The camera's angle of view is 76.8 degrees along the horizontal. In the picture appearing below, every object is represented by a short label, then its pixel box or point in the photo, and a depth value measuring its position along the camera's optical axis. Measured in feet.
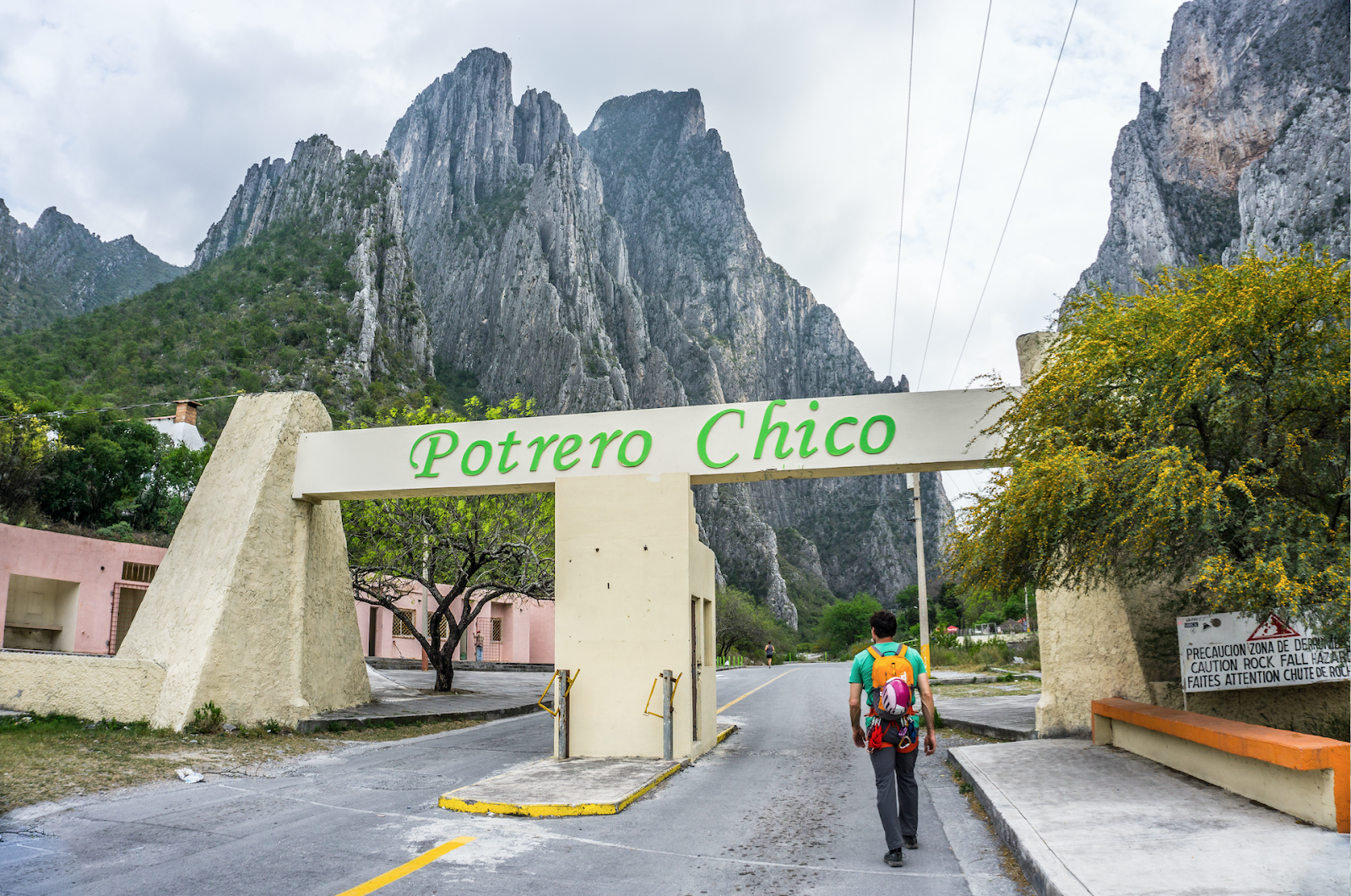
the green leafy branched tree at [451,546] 62.28
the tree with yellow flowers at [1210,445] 22.85
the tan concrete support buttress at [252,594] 41.14
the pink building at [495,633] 114.21
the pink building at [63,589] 70.54
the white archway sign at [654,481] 35.58
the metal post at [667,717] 33.94
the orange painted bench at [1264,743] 17.58
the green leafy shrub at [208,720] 39.17
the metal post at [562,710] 34.86
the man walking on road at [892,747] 18.66
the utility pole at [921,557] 64.13
